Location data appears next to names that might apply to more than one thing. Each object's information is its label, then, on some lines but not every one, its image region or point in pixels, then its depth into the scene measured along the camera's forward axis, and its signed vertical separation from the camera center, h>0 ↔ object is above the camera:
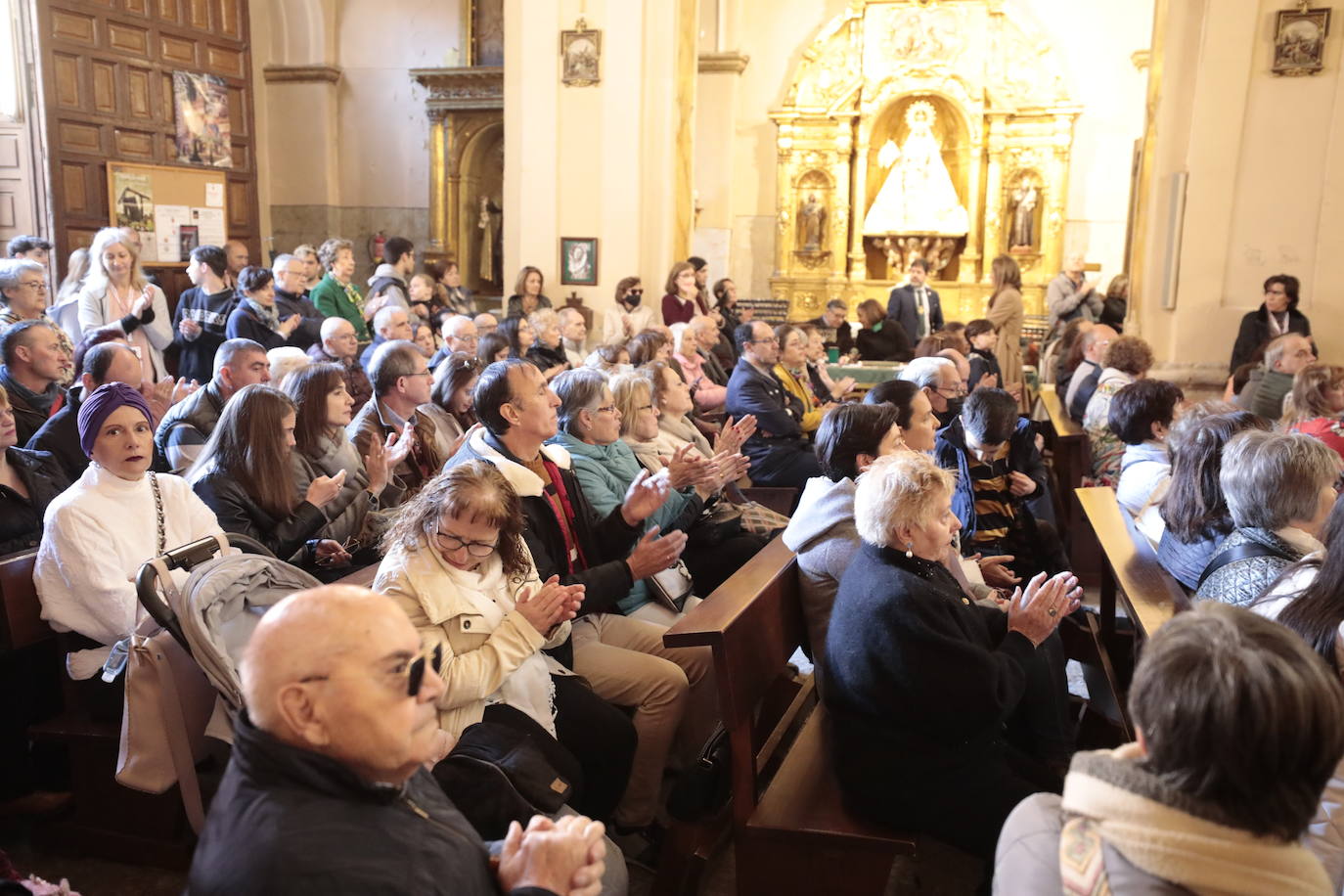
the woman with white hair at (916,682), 2.42 -0.97
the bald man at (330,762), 1.43 -0.72
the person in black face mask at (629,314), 9.22 -0.58
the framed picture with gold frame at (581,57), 9.46 +1.64
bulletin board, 9.81 +0.29
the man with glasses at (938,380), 5.53 -0.65
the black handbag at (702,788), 3.00 -1.51
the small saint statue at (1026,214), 14.30 +0.51
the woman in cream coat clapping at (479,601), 2.55 -0.86
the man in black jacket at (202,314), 6.57 -0.47
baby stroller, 2.49 -0.97
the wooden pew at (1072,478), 5.91 -1.37
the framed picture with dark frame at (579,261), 9.77 -0.14
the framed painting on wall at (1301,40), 7.35 +1.47
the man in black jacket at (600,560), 3.11 -0.97
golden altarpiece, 14.25 +1.30
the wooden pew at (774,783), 2.50 -1.31
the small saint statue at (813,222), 15.04 +0.38
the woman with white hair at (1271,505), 2.71 -0.63
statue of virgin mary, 14.66 +0.84
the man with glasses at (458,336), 6.34 -0.54
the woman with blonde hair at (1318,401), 4.44 -0.61
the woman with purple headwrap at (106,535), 2.88 -0.81
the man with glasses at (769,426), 5.99 -0.98
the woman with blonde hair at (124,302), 6.29 -0.38
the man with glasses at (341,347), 5.66 -0.56
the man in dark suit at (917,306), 11.29 -0.57
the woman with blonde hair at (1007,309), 9.90 -0.51
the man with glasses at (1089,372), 6.77 -0.74
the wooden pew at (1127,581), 3.09 -1.02
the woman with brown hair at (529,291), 9.31 -0.40
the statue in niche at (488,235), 13.62 +0.11
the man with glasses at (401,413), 4.46 -0.71
